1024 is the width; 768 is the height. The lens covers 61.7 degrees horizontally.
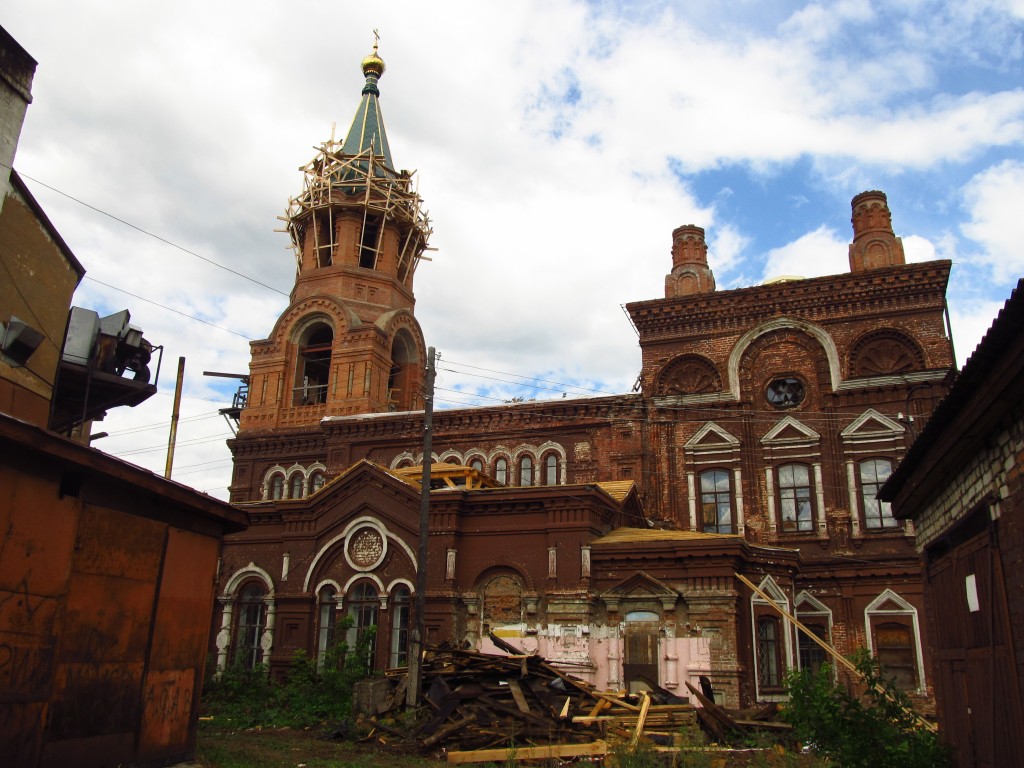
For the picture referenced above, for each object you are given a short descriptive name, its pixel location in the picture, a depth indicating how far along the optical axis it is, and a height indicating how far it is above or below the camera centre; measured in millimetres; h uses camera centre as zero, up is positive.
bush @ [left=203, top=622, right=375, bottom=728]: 19203 -1022
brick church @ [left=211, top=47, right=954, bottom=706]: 20781 +4303
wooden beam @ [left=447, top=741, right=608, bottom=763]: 14391 -1567
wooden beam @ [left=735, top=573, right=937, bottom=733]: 19770 +1457
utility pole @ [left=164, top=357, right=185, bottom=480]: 23312 +5988
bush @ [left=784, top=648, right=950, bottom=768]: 9914 -684
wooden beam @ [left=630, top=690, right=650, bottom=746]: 14631 -981
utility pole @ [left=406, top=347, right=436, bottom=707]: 17141 +1770
